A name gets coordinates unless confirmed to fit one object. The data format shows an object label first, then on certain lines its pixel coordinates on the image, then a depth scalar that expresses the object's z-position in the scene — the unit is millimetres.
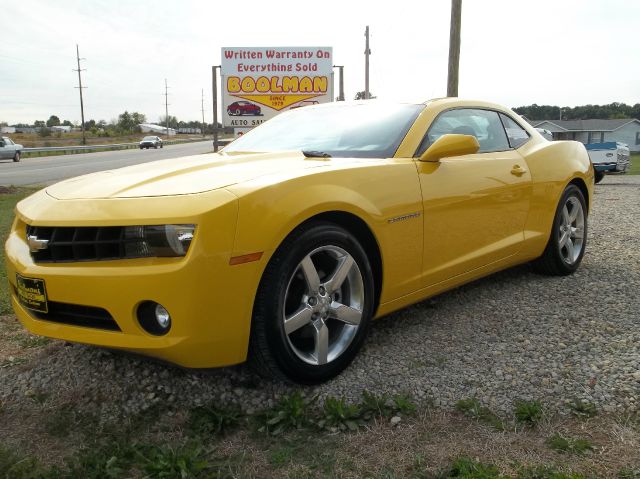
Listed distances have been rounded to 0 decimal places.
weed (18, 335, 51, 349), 3385
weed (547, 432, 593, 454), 2189
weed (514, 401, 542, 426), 2419
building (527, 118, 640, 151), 68312
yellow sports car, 2314
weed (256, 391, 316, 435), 2432
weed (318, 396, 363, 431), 2422
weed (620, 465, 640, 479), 2035
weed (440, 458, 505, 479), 2025
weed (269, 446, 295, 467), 2184
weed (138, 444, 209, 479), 2088
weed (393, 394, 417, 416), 2512
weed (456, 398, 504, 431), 2412
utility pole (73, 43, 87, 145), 63672
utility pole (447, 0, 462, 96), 13789
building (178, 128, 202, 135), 133125
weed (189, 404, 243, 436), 2430
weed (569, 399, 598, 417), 2467
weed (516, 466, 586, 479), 2000
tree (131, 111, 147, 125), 105950
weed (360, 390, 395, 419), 2502
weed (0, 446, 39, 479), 2117
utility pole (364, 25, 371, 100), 28172
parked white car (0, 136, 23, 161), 32338
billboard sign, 13547
